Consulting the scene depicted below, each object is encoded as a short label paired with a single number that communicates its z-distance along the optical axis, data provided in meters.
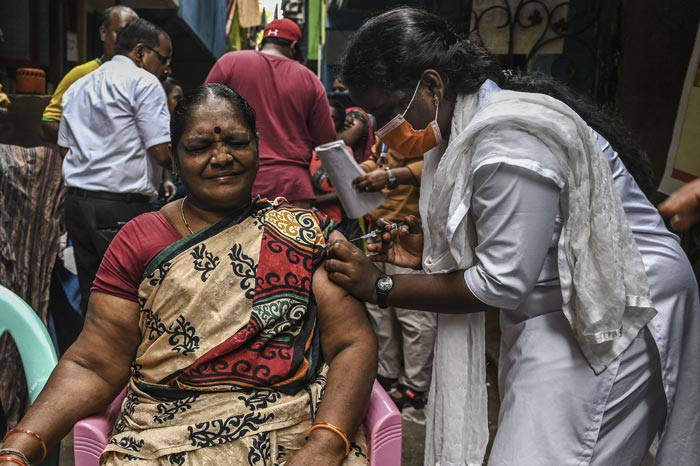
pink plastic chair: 1.75
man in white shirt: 3.39
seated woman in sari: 1.70
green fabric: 13.23
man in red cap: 3.50
